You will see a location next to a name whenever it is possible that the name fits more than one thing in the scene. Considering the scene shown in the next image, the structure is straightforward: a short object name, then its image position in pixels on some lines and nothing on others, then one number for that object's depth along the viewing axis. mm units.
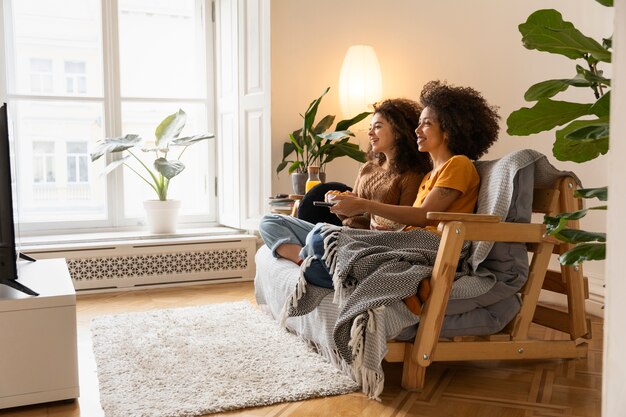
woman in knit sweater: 3080
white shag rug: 2232
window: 4391
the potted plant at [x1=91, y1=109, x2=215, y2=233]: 4273
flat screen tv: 2287
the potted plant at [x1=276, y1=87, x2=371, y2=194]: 3988
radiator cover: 4074
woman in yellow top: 2582
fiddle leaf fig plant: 1085
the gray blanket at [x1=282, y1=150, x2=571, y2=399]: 2285
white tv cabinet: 2184
